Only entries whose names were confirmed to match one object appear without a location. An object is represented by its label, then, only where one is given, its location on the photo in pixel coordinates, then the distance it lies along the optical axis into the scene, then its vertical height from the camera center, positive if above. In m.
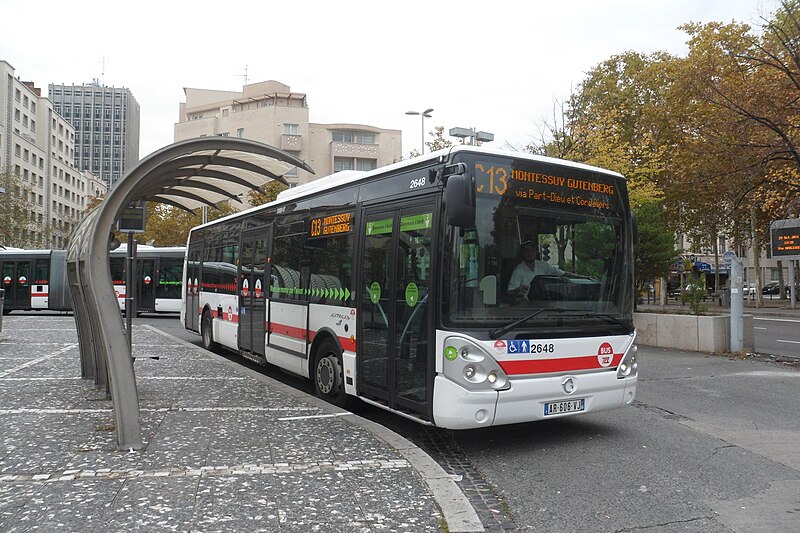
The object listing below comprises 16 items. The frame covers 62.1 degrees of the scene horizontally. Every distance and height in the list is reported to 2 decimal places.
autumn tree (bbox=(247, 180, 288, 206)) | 38.66 +6.03
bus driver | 6.21 +0.21
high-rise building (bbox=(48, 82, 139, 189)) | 155.00 +39.78
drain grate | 4.67 -1.58
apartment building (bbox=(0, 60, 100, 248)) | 74.94 +17.68
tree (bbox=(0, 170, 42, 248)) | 49.44 +6.29
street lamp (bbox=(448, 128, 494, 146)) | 14.09 +3.58
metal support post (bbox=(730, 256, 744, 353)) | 14.51 -0.58
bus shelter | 6.39 +0.97
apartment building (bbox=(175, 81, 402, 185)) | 66.25 +16.63
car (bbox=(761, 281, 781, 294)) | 60.09 +0.30
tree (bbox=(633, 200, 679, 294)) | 18.27 +1.29
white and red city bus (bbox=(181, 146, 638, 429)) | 6.04 +0.01
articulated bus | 26.75 +0.60
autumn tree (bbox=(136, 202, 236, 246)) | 46.72 +4.81
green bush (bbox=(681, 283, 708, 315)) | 16.34 -0.13
